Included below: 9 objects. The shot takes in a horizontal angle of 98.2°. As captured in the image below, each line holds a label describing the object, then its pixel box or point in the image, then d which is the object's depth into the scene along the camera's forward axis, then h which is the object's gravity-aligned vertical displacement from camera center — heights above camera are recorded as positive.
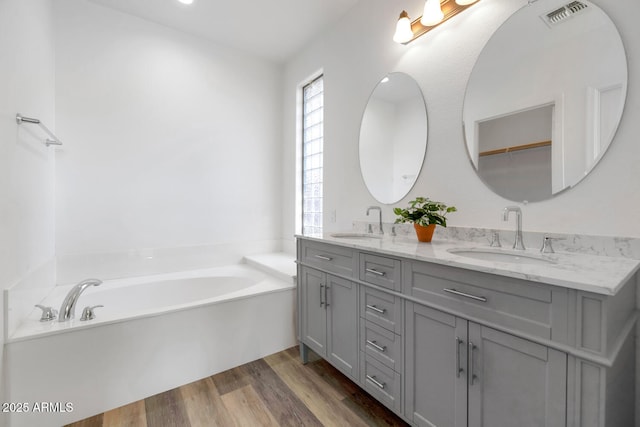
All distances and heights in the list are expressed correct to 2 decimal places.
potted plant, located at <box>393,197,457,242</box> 1.55 -0.04
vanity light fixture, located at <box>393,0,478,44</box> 1.58 +1.15
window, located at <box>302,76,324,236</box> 2.91 +0.62
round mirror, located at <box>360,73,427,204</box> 1.84 +0.53
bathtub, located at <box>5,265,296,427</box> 1.42 -0.82
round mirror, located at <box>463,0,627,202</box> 1.13 +0.52
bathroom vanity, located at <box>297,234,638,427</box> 0.77 -0.44
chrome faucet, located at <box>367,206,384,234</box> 2.05 -0.04
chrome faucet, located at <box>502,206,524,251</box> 1.31 -0.08
